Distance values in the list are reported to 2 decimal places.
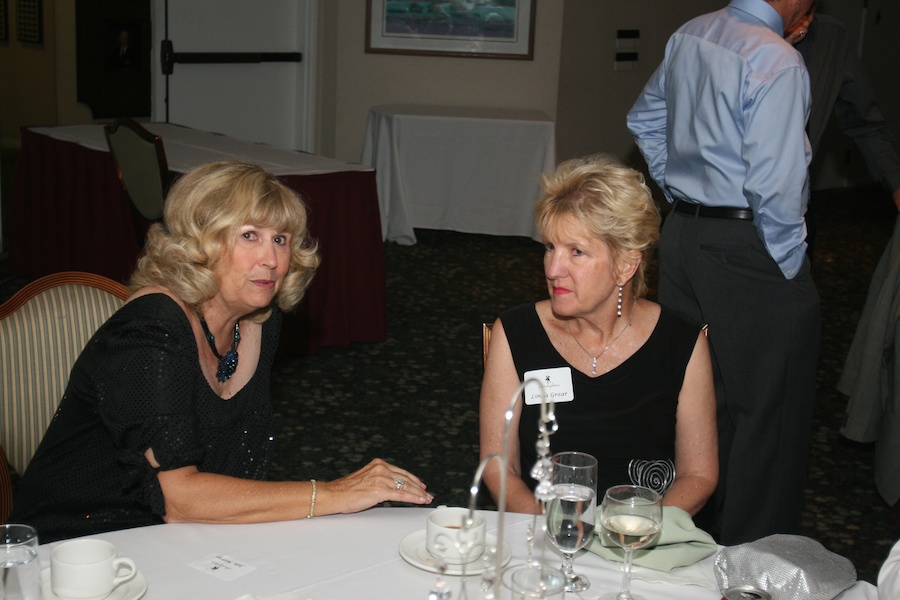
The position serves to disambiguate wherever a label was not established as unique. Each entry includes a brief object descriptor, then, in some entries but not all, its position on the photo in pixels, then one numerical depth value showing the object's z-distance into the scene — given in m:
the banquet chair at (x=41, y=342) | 2.09
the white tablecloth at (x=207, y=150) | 4.62
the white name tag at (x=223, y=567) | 1.45
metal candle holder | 1.06
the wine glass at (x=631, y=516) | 1.34
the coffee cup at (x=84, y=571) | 1.31
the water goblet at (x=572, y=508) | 1.33
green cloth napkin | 1.50
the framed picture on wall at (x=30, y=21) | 9.18
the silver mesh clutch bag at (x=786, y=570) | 1.38
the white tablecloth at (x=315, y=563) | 1.42
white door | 6.73
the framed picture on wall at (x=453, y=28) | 7.38
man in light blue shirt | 2.72
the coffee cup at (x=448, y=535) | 1.46
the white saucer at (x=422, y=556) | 1.47
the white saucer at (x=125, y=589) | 1.35
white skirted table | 6.83
